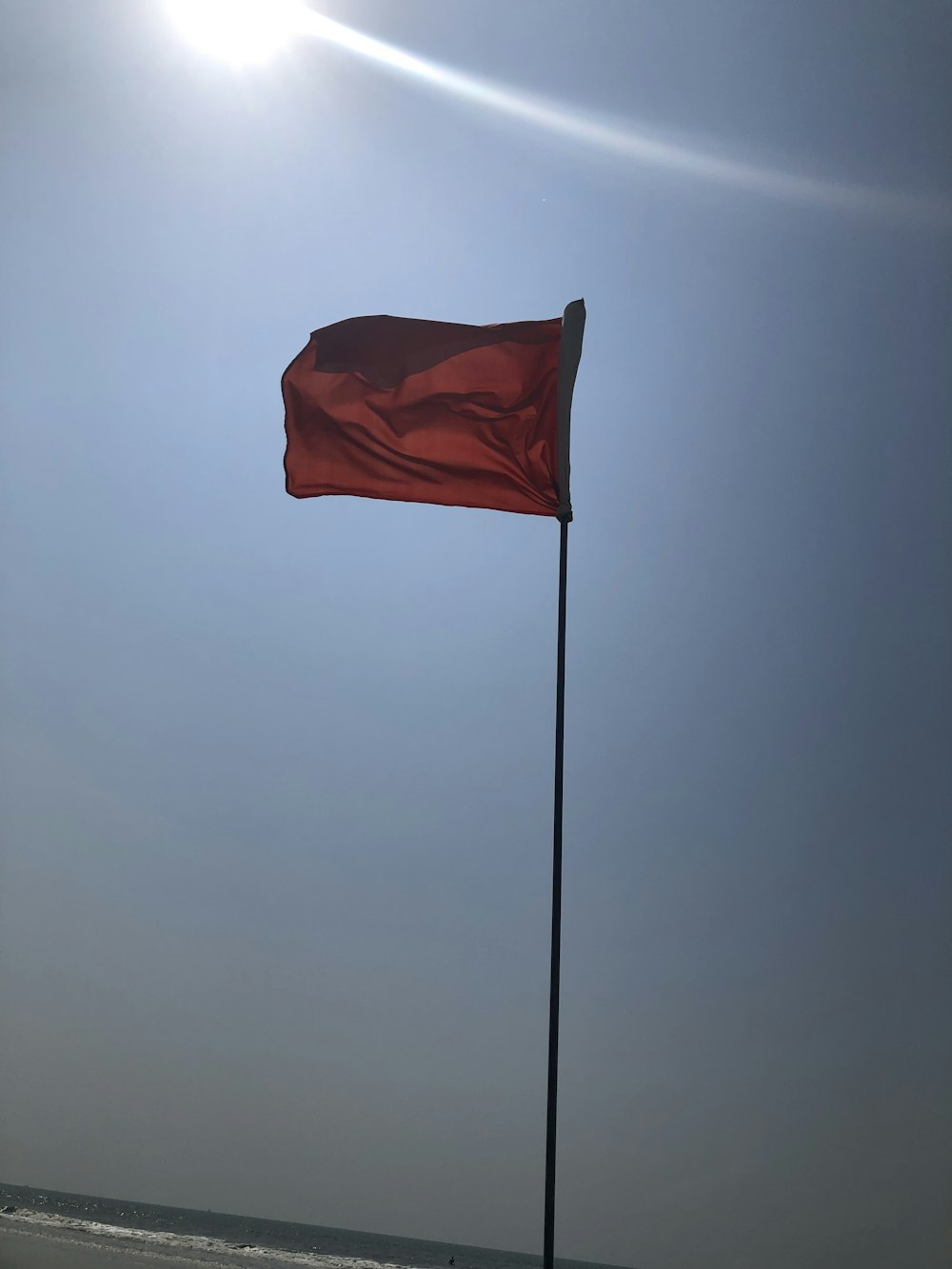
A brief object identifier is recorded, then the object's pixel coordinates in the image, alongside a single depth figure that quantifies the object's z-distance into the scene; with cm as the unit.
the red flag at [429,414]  489
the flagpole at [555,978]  430
